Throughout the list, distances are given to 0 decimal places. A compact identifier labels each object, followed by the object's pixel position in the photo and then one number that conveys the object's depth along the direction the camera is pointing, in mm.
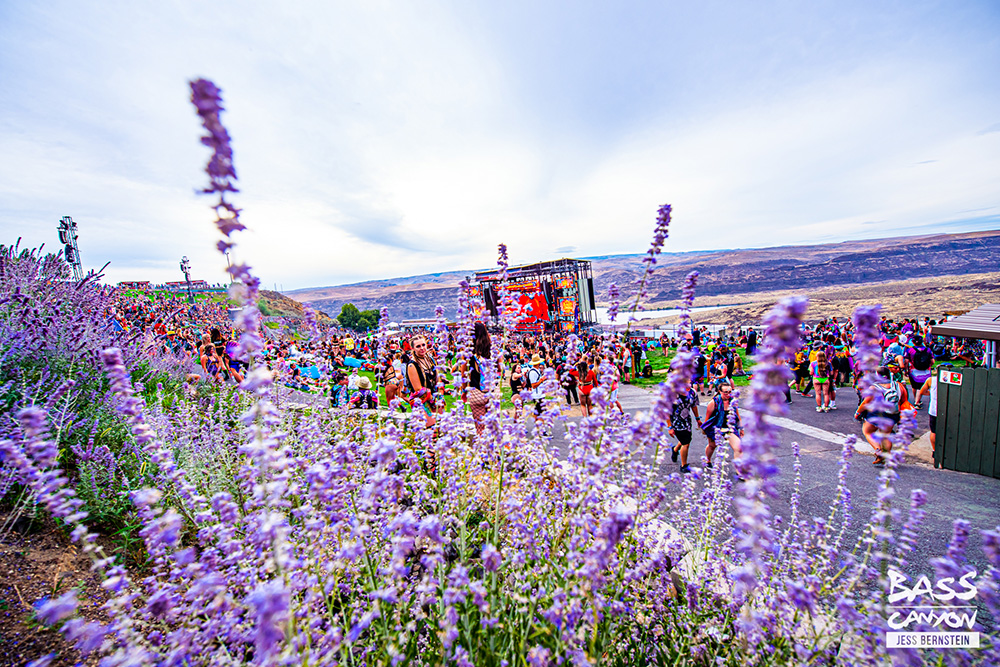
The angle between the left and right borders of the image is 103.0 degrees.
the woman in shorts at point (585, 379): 7745
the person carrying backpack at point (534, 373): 6682
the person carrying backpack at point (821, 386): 10594
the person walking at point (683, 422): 5961
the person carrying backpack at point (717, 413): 6367
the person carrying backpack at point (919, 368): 9398
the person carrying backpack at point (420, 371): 5242
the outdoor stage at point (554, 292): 32062
